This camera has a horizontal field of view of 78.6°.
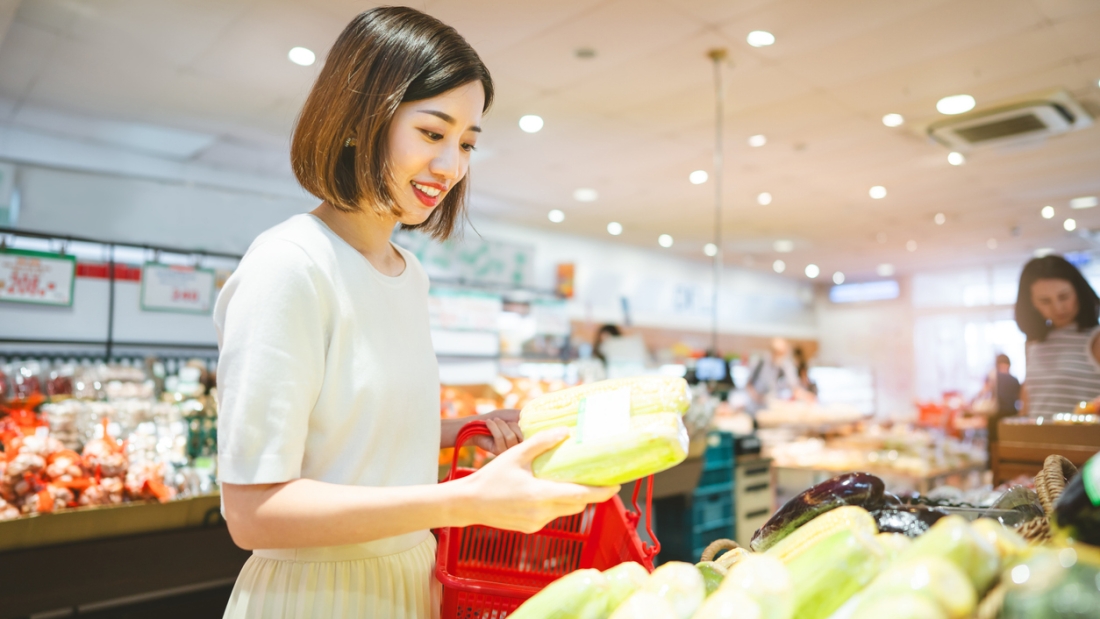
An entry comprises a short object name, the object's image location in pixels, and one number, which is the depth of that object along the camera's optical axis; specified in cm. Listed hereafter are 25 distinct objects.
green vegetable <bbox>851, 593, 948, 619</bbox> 63
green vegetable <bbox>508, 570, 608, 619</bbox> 84
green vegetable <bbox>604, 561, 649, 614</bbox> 86
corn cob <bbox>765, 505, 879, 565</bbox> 90
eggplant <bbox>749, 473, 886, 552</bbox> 122
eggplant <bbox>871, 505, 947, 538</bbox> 109
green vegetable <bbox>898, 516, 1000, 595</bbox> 71
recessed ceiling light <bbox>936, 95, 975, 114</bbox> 456
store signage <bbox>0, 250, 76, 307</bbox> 448
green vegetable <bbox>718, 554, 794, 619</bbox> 73
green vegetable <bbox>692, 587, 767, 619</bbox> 70
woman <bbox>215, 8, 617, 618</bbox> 91
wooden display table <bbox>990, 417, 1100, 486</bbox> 271
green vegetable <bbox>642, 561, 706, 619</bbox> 81
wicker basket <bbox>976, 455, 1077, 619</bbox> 69
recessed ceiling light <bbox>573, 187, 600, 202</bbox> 684
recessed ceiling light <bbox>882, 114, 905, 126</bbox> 489
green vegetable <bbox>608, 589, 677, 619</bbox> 76
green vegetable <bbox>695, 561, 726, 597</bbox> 102
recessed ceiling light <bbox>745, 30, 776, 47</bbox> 362
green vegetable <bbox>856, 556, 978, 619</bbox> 65
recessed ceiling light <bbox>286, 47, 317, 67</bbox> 384
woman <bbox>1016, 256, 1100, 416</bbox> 307
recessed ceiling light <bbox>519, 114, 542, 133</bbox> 489
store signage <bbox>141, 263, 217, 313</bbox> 519
